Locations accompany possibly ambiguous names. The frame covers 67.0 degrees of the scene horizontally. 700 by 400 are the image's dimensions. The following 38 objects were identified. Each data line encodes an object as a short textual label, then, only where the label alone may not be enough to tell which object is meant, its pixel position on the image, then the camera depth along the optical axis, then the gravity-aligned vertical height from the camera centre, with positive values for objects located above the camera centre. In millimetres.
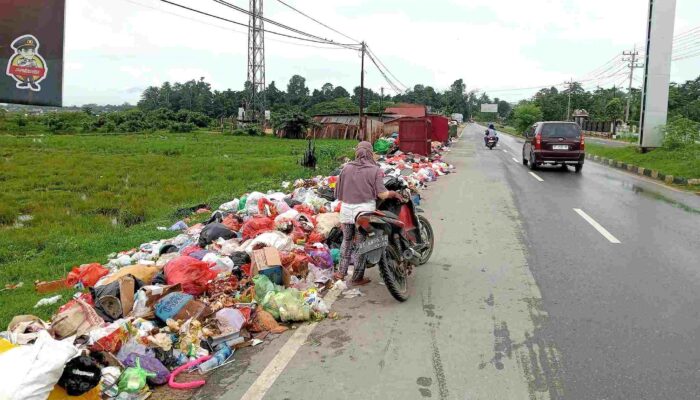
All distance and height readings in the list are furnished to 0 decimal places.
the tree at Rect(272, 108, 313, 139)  42812 +1649
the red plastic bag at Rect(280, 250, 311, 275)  6230 -1401
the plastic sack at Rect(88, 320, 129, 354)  4094 -1591
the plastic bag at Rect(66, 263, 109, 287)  6495 -1745
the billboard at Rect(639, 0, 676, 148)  20391 +4153
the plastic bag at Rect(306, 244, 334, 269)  6750 -1437
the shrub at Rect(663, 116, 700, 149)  19719 +1107
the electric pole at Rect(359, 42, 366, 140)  30388 +3837
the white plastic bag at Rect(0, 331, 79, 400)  3098 -1420
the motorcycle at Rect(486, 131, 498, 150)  31733 +760
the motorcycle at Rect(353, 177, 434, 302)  5266 -981
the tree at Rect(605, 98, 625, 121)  64394 +6185
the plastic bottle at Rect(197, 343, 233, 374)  4059 -1713
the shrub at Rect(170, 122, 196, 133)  50562 +1131
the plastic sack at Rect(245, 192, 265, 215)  9242 -1105
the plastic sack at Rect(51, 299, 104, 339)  4359 -1563
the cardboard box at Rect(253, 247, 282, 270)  5840 -1289
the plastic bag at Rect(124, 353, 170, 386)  3873 -1704
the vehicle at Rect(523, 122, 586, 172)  17719 +423
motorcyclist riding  31953 +1252
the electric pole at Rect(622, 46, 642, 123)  59344 +11004
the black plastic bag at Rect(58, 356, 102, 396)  3381 -1569
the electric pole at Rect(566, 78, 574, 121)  71119 +6527
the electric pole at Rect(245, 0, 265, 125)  46247 +6406
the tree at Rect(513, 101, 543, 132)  60281 +4492
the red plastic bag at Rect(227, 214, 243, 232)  8299 -1310
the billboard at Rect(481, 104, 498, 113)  133500 +11562
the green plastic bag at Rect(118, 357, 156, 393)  3662 -1710
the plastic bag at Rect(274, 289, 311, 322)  4930 -1534
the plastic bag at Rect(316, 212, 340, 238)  8016 -1196
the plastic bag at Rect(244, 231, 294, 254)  6906 -1303
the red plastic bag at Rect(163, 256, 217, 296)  5441 -1418
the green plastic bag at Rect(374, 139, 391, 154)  25934 +113
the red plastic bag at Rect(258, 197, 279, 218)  8969 -1117
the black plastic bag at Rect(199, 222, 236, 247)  7566 -1349
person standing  5676 -425
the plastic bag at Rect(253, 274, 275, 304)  5355 -1475
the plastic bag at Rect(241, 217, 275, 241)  7676 -1248
